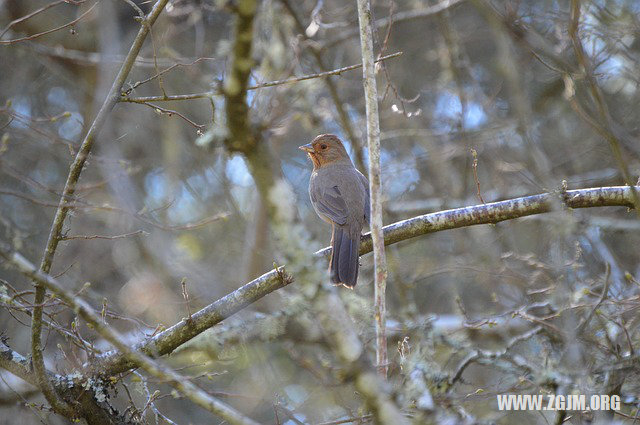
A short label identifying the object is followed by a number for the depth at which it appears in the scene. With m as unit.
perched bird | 11.17
